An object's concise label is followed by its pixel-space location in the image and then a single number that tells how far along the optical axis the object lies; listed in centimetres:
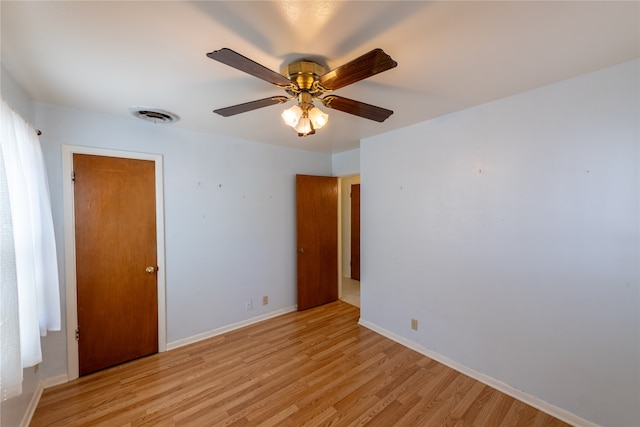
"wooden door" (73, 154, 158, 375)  231
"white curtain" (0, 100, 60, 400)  118
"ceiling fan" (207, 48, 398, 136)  112
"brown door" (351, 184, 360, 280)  532
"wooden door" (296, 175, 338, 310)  370
